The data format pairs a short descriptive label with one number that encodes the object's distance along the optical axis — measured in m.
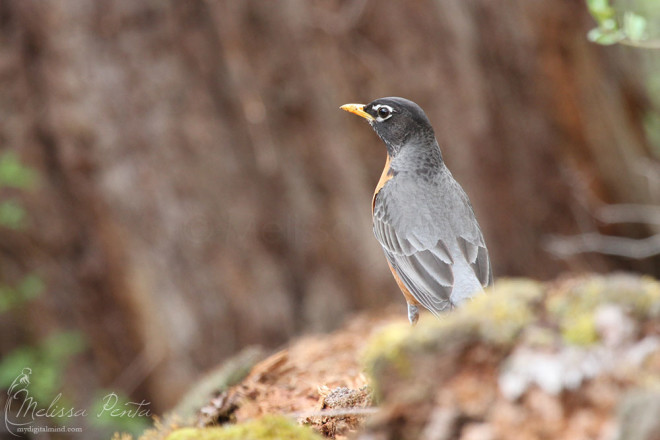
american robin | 8.37
